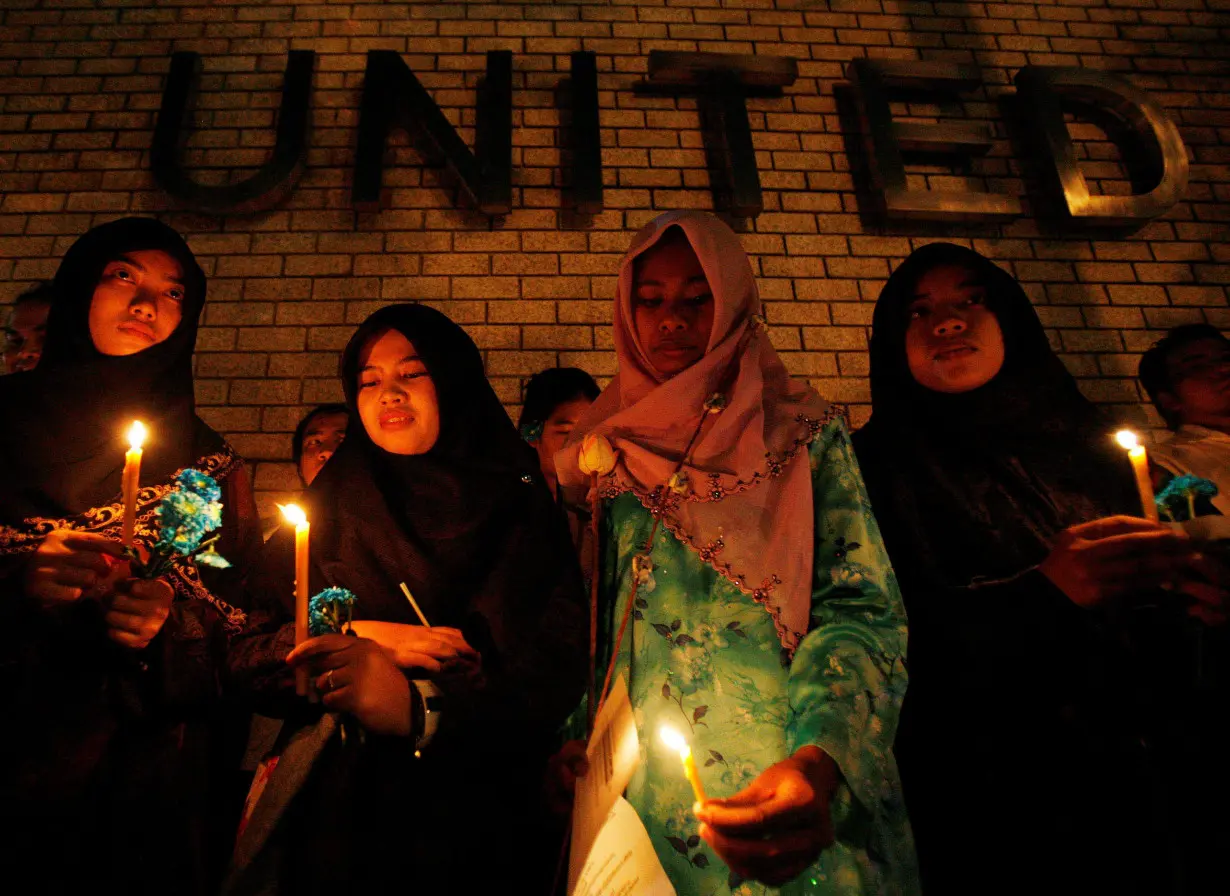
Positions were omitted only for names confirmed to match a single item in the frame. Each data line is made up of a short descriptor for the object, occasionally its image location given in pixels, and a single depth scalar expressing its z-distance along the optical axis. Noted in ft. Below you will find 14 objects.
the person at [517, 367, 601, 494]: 9.15
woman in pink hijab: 4.01
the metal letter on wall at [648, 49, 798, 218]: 12.18
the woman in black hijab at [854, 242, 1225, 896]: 5.02
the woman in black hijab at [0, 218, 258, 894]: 5.01
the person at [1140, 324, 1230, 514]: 7.36
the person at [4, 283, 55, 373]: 8.58
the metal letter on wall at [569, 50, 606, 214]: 11.72
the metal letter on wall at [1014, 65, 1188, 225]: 12.10
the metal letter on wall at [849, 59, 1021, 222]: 11.91
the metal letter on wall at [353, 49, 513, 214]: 11.59
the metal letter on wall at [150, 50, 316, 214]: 11.39
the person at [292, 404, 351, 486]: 8.93
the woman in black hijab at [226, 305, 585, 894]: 4.84
